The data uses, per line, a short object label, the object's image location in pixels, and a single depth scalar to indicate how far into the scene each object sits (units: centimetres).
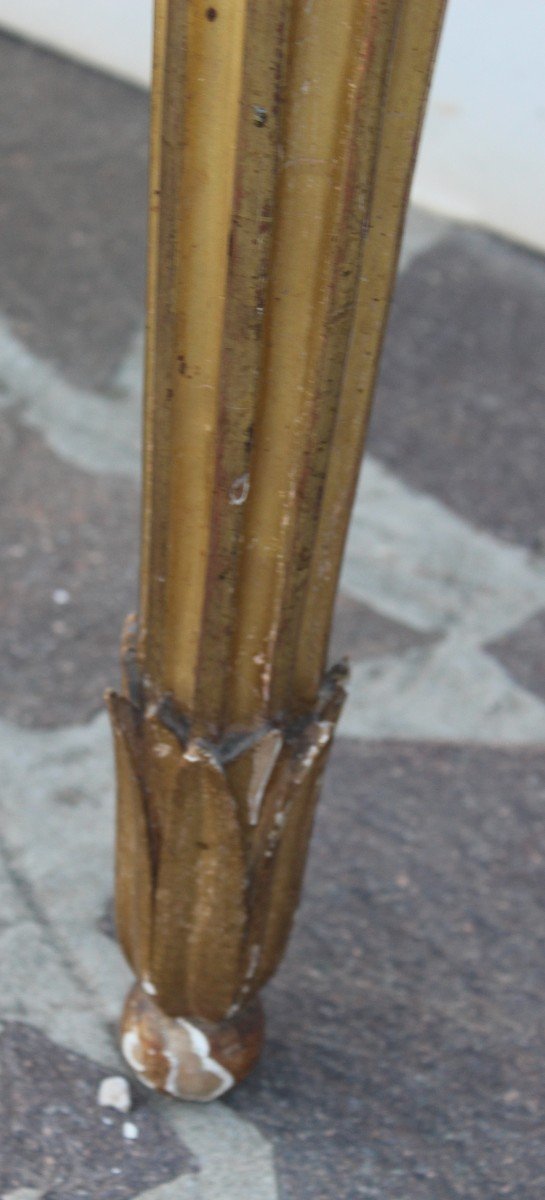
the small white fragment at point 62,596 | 104
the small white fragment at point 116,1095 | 81
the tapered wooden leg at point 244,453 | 64
